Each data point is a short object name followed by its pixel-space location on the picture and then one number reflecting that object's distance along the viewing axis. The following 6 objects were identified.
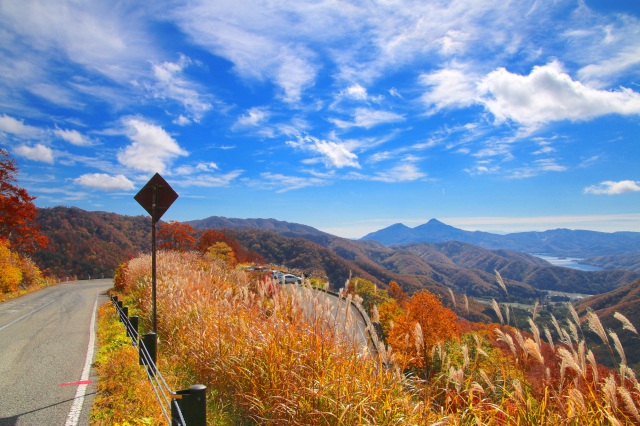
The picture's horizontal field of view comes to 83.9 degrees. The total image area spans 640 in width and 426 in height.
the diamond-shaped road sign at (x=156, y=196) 8.35
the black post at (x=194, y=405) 3.49
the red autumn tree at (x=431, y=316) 22.82
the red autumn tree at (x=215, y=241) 39.19
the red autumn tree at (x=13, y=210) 26.58
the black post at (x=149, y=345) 6.72
